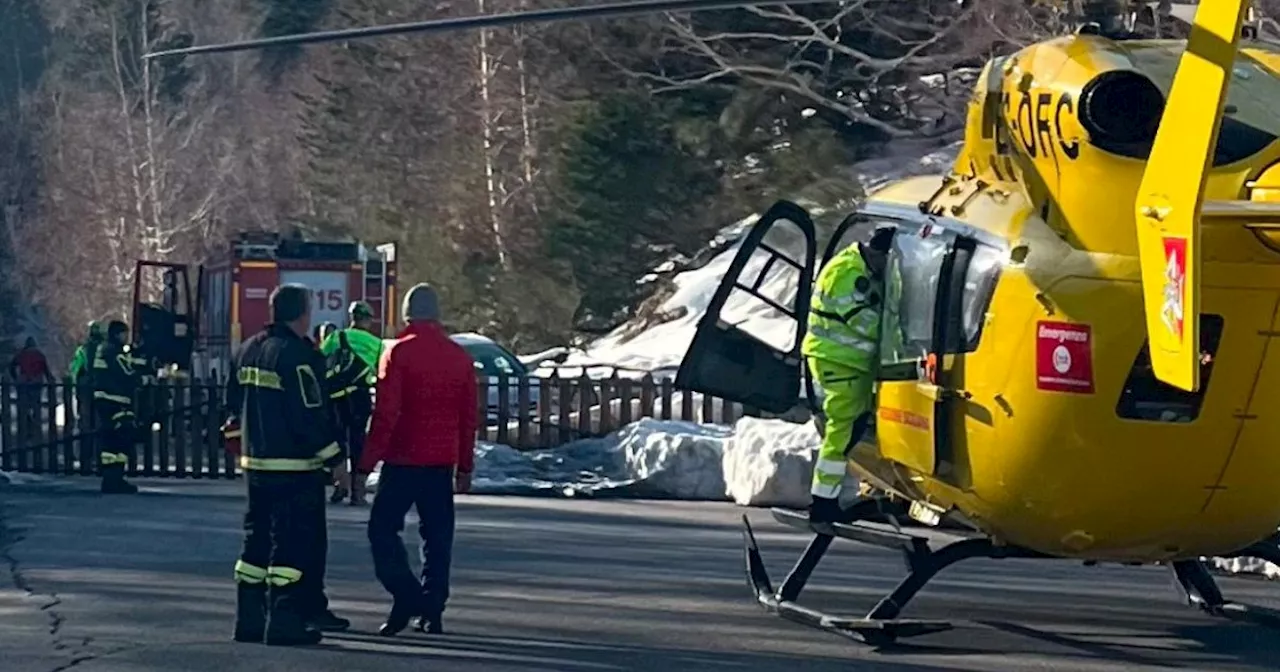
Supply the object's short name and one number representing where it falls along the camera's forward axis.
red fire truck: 30.86
